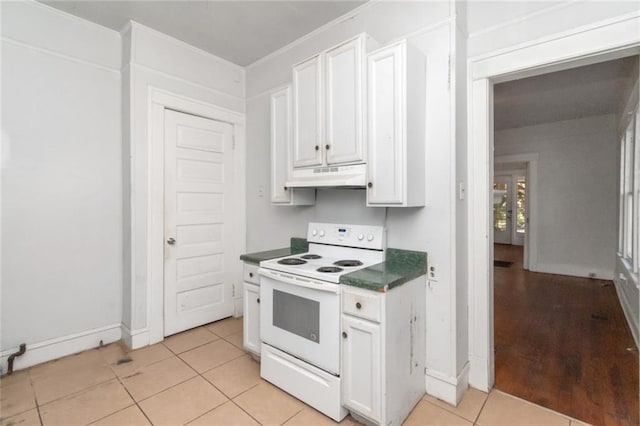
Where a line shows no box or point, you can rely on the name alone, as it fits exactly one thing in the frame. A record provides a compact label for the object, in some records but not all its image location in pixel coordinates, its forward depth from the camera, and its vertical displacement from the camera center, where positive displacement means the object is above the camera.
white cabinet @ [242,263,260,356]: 2.40 -0.79
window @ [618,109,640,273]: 2.87 +0.18
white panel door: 2.88 -0.09
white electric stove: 1.78 -0.67
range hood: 2.00 +0.25
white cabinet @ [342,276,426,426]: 1.62 -0.80
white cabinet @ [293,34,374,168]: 2.00 +0.74
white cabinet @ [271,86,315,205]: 2.57 +0.44
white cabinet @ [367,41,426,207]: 1.83 +0.53
